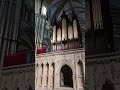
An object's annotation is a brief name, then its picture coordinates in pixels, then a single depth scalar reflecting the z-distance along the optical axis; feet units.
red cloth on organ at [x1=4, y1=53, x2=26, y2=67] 39.75
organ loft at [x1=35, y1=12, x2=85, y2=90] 35.19
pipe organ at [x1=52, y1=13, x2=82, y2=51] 45.37
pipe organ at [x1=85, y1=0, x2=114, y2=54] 33.98
